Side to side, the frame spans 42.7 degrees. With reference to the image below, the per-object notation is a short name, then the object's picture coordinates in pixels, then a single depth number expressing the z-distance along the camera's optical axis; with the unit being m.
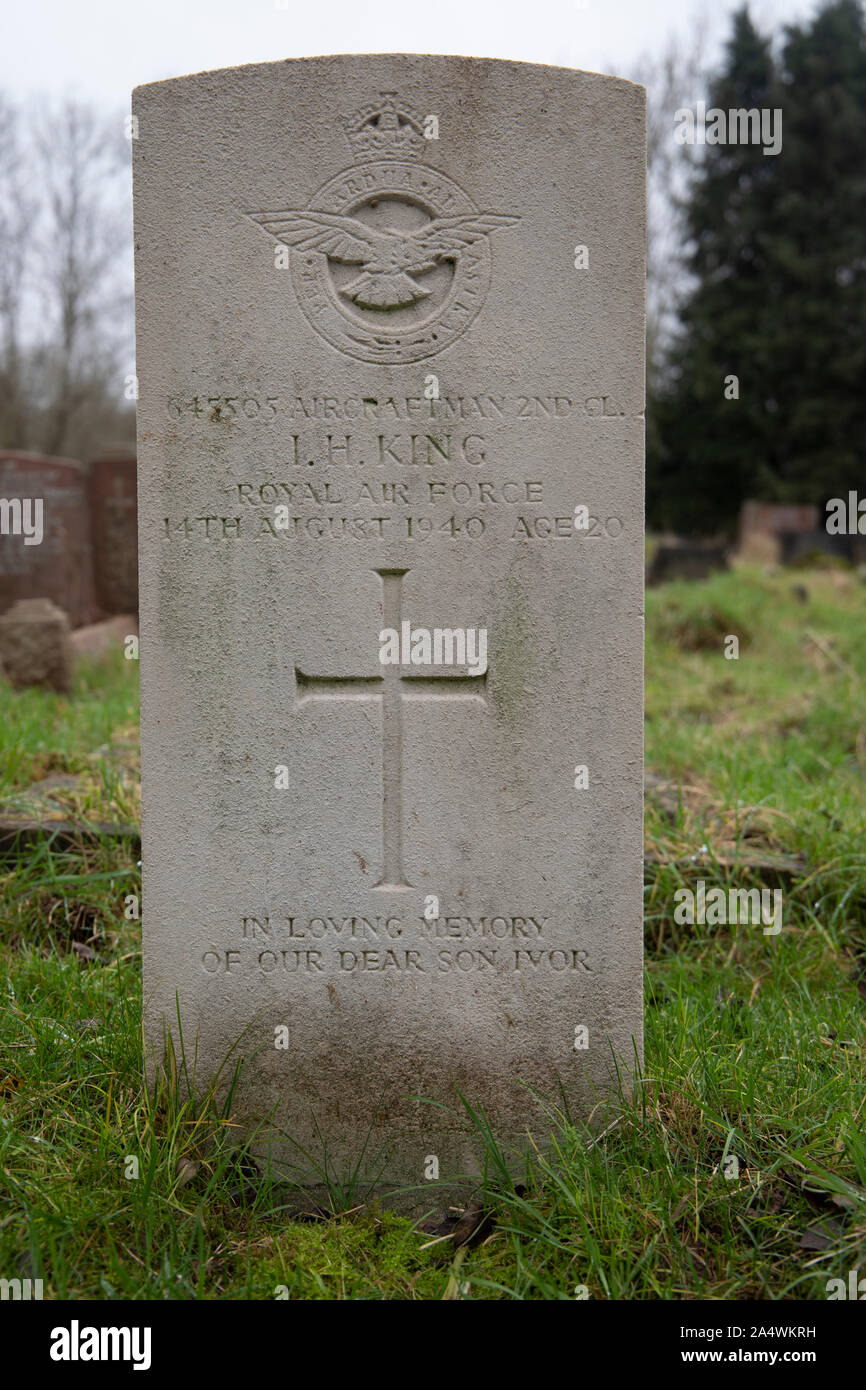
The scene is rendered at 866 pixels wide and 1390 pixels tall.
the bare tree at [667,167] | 20.09
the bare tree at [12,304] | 21.42
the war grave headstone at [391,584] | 2.56
